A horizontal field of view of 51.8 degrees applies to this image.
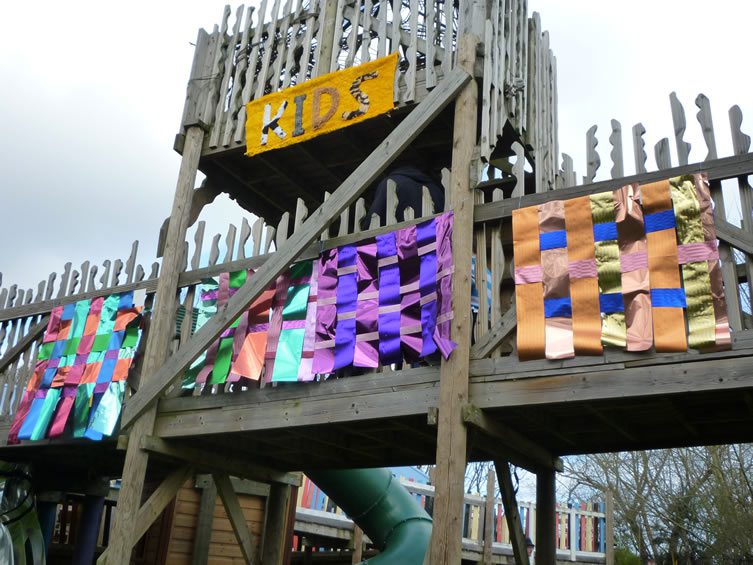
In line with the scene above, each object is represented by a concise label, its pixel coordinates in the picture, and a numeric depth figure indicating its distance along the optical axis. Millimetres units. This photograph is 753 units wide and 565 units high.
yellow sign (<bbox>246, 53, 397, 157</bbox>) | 7195
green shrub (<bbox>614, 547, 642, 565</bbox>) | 18091
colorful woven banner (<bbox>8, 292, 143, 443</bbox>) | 7824
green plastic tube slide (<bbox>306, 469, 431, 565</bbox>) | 9508
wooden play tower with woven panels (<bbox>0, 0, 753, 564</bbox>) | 5262
